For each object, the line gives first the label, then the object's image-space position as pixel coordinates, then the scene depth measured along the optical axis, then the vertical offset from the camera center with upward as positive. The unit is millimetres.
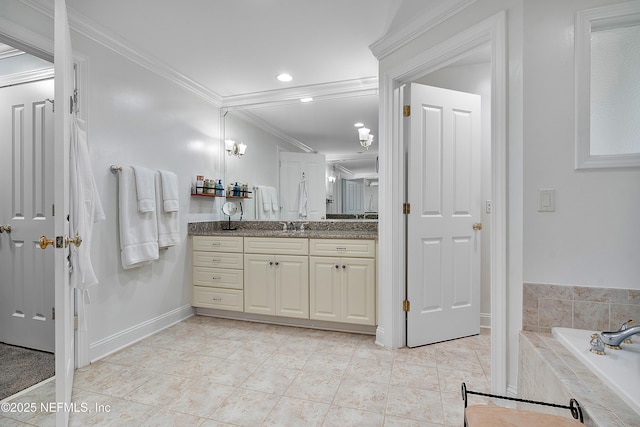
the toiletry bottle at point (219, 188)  3357 +252
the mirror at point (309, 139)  3188 +822
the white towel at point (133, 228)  2311 -134
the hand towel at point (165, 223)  2633 -101
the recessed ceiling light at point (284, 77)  2922 +1289
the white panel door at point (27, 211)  2223 -1
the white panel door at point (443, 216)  2369 -34
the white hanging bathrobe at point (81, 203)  1640 +43
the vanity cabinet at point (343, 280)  2574 -589
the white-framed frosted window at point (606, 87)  1395 +574
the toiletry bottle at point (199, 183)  3145 +289
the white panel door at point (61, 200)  1353 +49
